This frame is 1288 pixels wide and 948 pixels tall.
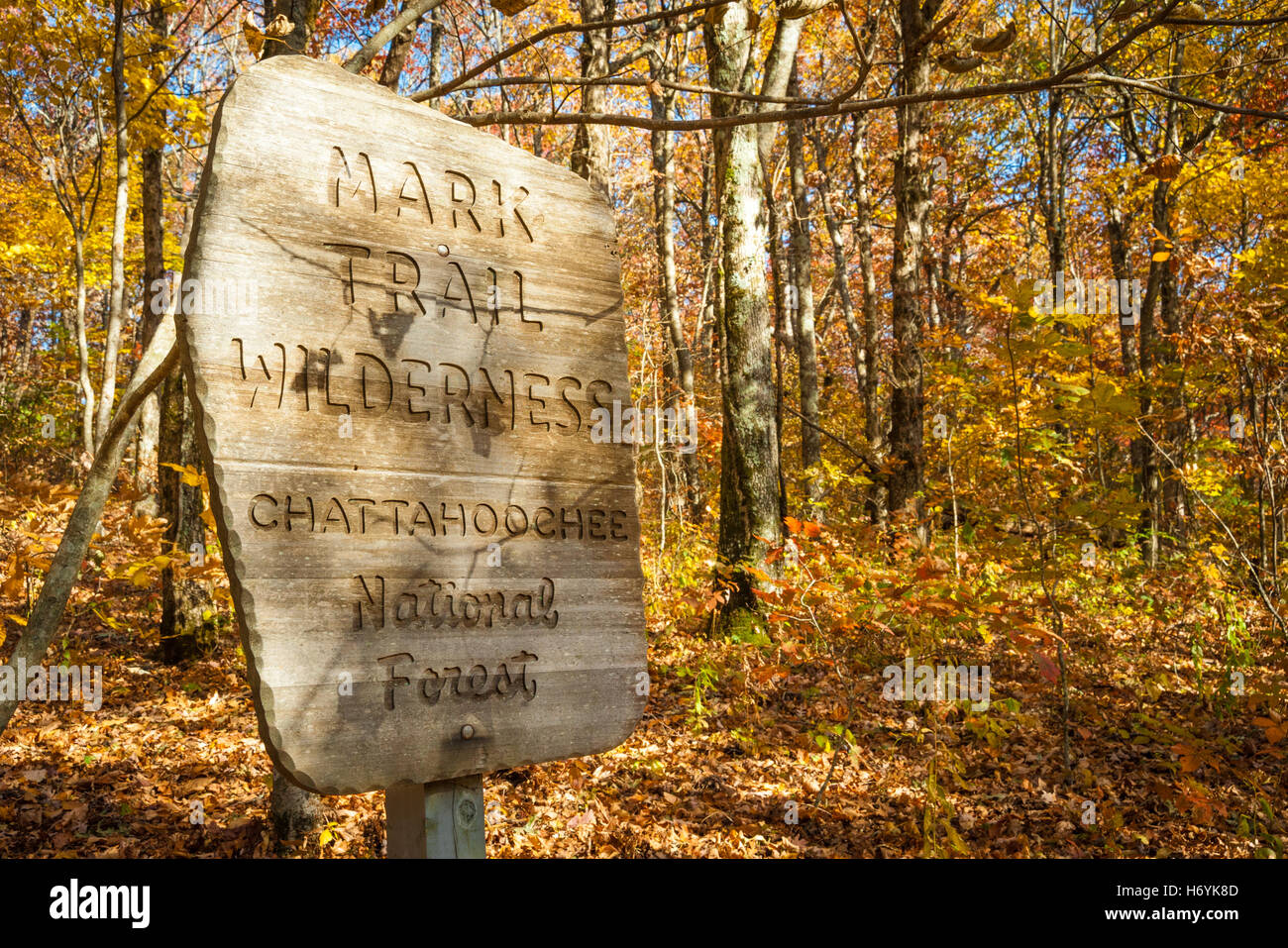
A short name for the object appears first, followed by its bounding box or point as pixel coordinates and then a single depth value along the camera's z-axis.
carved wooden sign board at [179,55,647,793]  1.71
